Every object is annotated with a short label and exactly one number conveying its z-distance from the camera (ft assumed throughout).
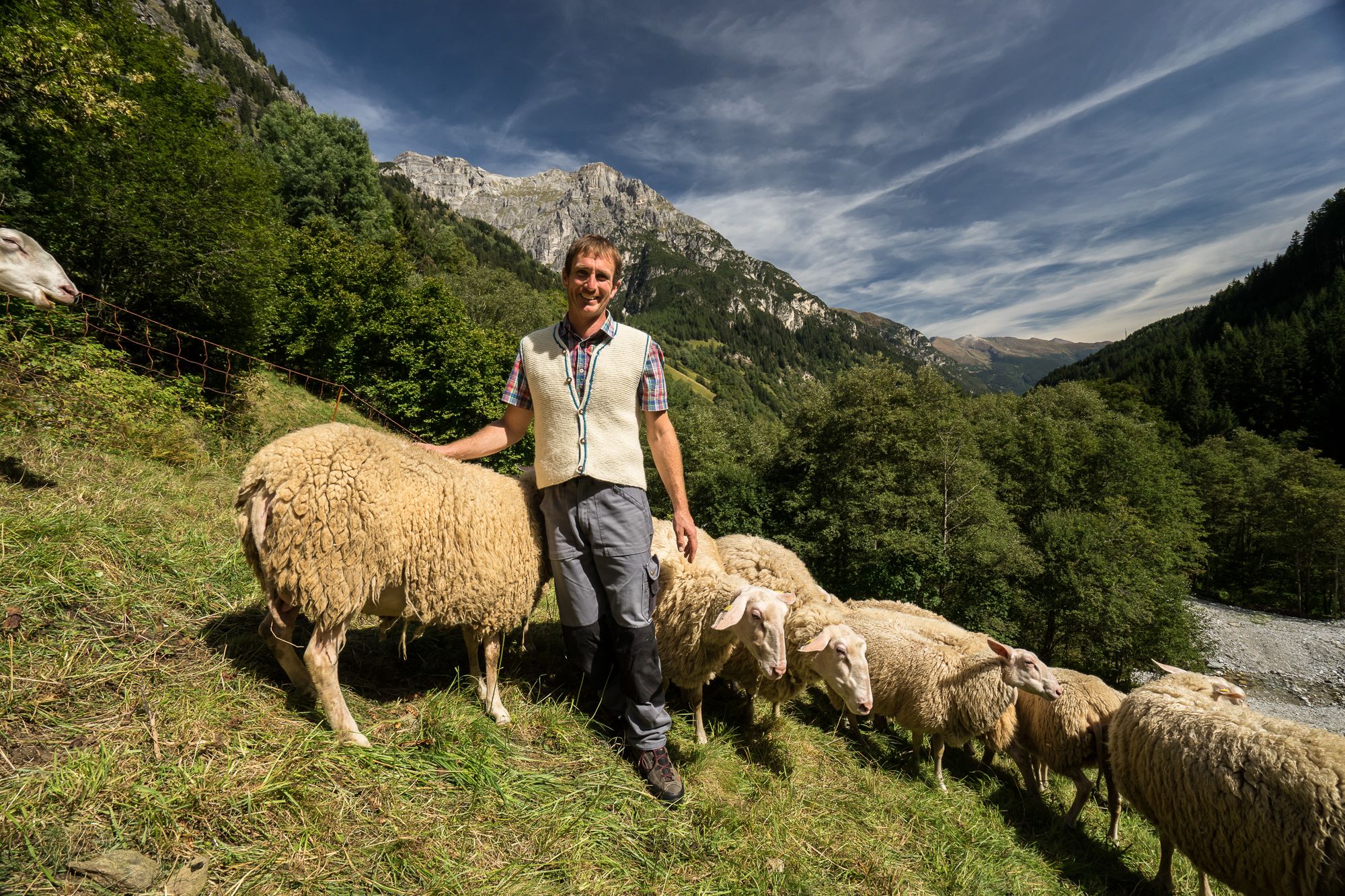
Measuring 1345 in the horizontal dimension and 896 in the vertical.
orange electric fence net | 22.06
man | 10.43
